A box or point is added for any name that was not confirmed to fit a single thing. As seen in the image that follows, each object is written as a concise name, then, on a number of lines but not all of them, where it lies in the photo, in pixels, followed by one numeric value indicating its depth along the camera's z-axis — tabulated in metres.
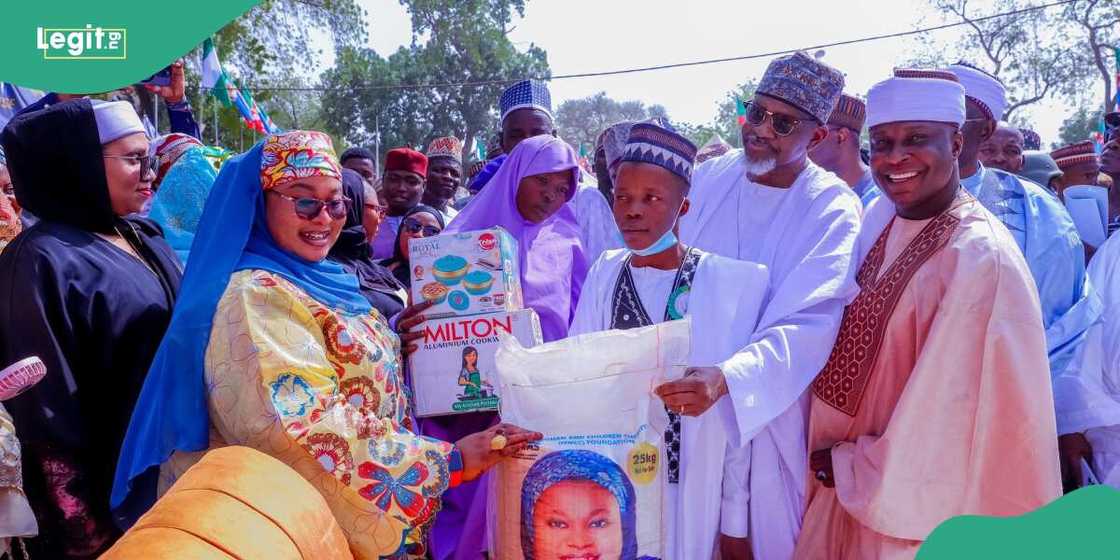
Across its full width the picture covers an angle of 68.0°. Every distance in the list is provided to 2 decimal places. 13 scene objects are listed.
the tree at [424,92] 27.70
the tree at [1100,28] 26.05
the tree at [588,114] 65.39
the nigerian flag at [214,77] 13.75
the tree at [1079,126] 34.67
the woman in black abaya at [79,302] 2.62
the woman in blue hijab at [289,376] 2.26
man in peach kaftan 2.42
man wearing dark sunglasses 2.75
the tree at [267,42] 20.66
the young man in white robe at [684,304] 2.79
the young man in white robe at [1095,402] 3.29
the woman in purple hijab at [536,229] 3.53
